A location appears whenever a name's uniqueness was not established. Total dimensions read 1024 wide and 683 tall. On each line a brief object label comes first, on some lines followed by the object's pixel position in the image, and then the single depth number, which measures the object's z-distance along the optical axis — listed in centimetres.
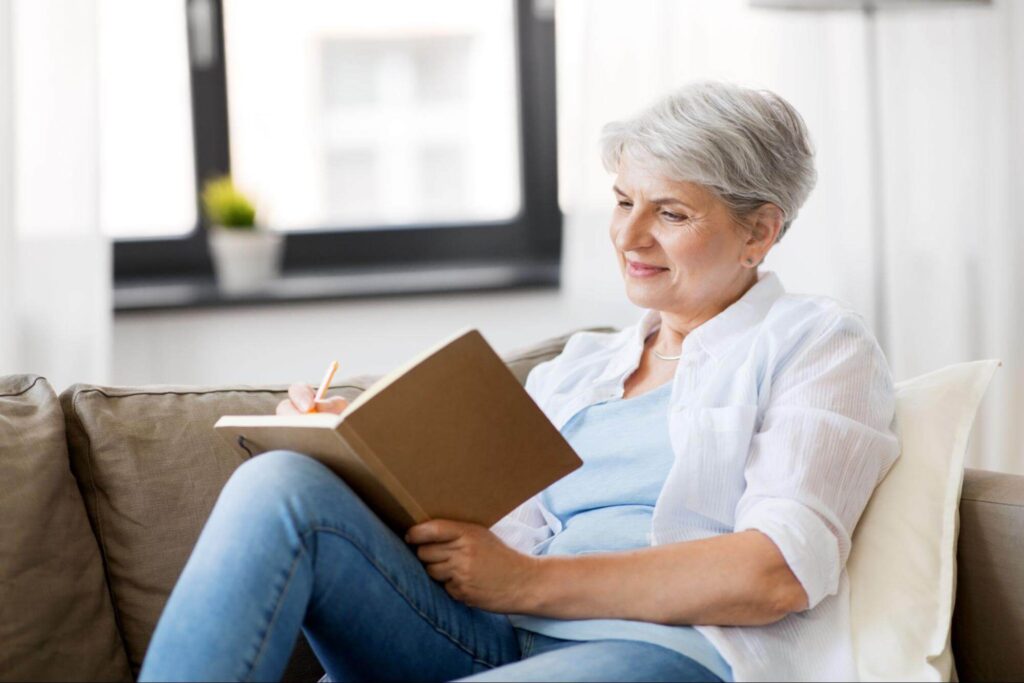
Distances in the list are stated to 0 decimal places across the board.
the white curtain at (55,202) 443
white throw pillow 270
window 543
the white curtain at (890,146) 493
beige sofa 291
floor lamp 483
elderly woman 239
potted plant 515
